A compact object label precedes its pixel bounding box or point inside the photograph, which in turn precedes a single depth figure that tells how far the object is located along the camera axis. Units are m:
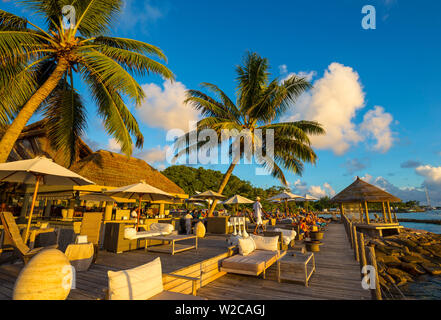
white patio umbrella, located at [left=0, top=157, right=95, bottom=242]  4.63
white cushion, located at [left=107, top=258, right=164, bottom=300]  2.35
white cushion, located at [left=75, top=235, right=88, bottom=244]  4.30
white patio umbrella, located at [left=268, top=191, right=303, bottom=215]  14.08
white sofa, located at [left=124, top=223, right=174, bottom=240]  5.97
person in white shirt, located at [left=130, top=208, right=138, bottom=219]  9.35
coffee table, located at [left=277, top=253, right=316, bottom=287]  4.65
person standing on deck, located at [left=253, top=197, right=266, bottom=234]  9.55
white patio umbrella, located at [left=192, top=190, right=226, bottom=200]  11.20
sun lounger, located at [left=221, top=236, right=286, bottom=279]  4.53
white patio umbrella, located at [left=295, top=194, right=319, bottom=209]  15.93
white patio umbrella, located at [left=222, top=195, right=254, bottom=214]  11.69
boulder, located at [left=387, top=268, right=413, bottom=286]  9.84
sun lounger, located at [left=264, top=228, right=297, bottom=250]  6.86
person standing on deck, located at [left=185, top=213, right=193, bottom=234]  10.09
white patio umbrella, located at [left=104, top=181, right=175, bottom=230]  6.44
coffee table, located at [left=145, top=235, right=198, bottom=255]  5.84
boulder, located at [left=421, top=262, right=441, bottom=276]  11.01
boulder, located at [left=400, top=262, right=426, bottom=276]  10.88
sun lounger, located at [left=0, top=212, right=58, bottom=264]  3.79
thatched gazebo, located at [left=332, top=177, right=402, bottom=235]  15.76
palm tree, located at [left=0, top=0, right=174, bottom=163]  6.19
